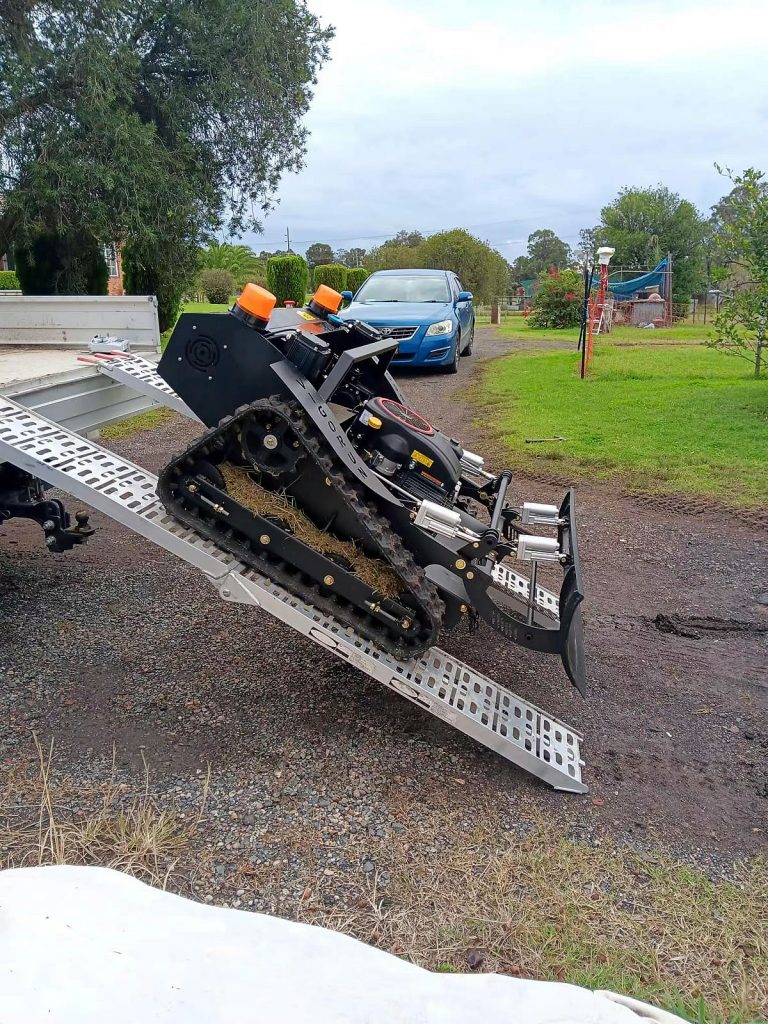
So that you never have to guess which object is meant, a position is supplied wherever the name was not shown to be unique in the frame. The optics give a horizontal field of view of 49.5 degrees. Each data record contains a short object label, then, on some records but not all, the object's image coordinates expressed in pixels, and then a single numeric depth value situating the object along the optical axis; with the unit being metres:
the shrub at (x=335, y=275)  27.08
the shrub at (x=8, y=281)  34.36
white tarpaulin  1.38
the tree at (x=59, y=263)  14.94
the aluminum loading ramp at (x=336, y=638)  3.22
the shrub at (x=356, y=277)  28.18
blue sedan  12.52
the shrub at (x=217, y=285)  45.56
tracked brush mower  3.32
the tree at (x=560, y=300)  24.92
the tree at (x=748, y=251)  9.88
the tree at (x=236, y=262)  58.06
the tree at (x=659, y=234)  44.16
